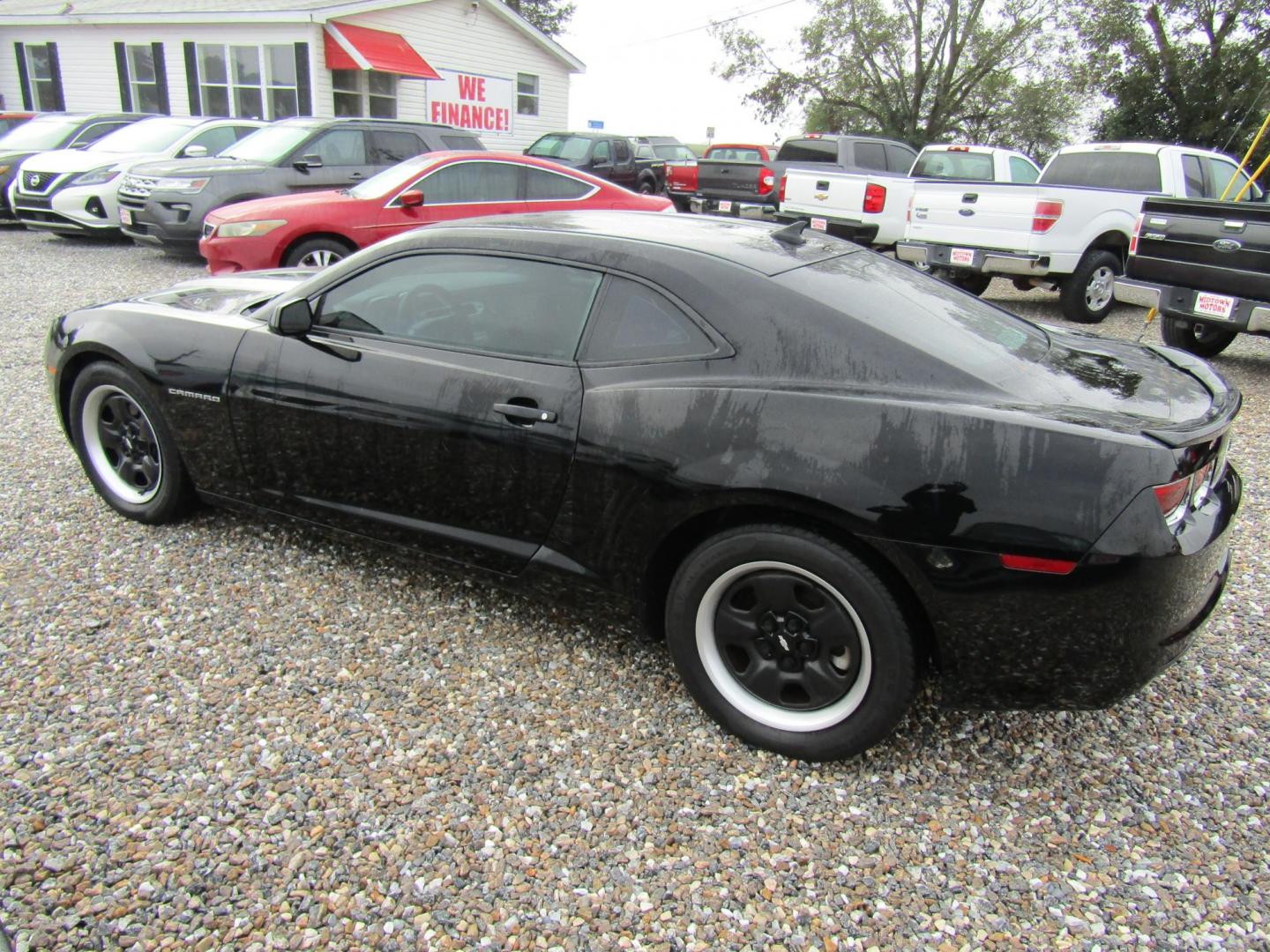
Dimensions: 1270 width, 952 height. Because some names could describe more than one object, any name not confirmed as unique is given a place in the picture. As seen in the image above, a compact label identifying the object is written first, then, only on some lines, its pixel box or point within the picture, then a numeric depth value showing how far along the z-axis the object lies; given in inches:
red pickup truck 619.2
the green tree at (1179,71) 839.1
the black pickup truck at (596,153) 667.4
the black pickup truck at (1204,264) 253.1
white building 773.9
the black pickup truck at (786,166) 487.2
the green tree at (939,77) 1070.4
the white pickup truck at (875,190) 416.8
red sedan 319.0
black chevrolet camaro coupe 87.6
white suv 468.8
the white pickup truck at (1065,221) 340.8
